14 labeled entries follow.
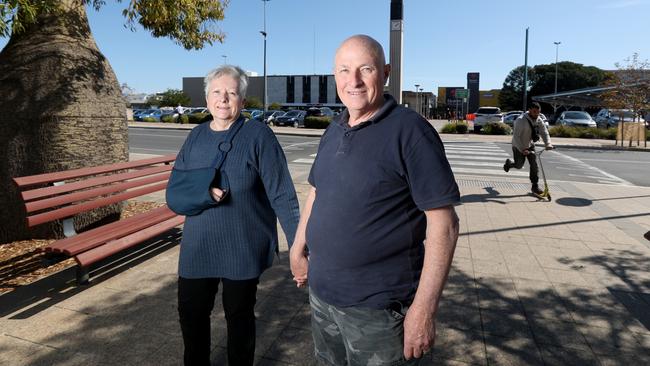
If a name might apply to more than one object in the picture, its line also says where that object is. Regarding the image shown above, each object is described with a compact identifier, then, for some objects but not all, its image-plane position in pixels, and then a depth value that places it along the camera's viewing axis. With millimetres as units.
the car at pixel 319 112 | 36031
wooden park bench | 3658
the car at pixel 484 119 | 29312
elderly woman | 2436
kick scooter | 8438
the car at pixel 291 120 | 34781
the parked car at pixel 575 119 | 29109
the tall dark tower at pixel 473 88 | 62750
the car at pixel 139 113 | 41250
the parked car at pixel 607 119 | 30922
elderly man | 1616
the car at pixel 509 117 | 38006
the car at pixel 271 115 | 35625
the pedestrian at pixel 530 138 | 8352
